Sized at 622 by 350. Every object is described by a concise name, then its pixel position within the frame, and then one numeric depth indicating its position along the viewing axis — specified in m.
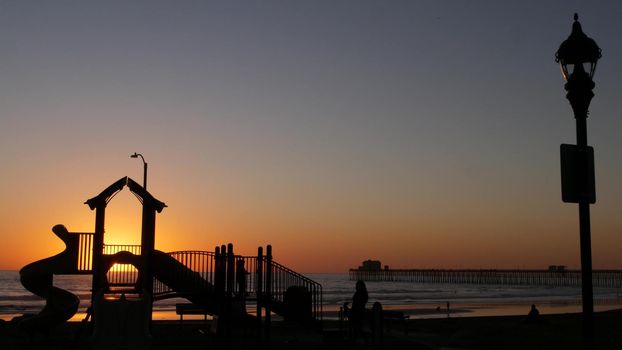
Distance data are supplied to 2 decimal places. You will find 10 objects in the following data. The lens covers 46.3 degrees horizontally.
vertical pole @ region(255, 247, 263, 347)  20.64
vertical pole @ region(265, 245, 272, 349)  20.81
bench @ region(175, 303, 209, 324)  31.80
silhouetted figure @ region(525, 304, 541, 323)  29.28
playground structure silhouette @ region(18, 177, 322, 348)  21.33
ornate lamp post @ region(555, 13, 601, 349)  7.21
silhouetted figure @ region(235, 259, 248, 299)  21.27
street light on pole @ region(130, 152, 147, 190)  31.78
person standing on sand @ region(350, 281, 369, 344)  20.33
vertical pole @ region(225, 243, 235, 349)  20.78
